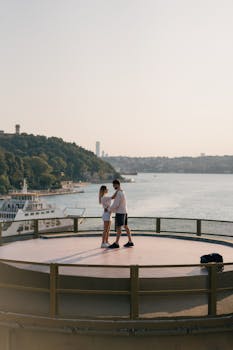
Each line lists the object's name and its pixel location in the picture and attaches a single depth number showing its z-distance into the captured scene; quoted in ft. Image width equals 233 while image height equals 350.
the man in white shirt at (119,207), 45.21
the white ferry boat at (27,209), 235.61
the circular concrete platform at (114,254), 32.65
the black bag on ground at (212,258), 35.01
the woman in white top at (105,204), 45.60
